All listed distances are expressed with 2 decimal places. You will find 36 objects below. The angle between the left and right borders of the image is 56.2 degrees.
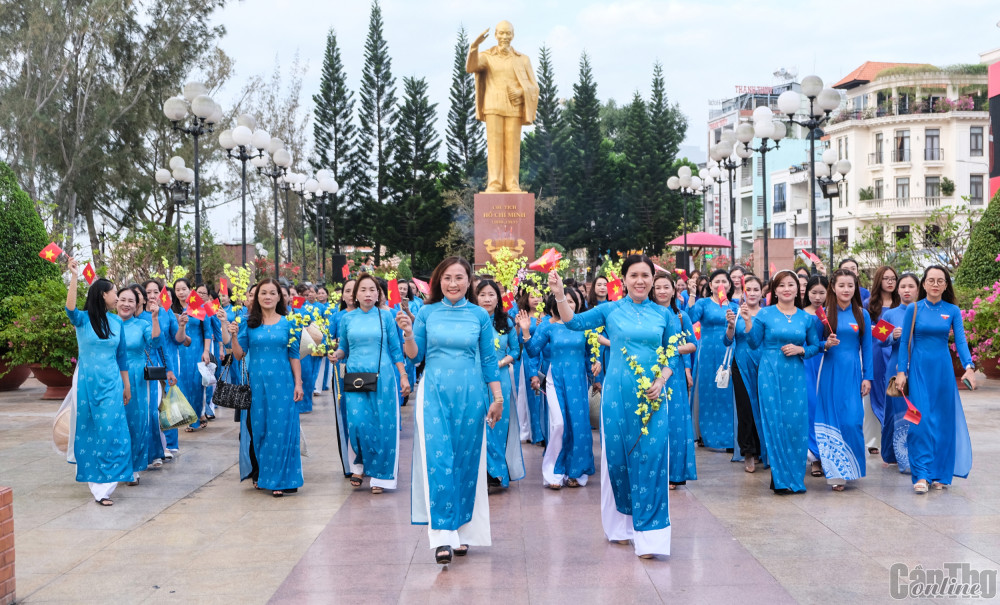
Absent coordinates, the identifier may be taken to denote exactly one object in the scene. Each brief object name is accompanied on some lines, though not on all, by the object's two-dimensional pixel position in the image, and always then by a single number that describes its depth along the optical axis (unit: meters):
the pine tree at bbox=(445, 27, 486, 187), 36.84
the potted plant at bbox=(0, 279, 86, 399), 11.70
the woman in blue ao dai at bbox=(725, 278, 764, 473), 7.09
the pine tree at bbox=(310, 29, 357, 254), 36.69
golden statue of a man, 16.06
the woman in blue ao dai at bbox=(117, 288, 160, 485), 6.55
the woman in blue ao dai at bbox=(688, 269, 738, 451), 8.00
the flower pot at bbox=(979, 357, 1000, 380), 12.58
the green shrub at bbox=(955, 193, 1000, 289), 13.25
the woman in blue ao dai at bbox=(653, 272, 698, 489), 6.15
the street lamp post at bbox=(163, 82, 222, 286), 12.42
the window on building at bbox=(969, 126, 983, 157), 41.72
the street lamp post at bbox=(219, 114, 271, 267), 14.27
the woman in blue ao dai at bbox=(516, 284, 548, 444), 7.13
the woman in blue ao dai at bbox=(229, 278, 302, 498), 6.42
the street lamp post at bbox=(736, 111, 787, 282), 13.85
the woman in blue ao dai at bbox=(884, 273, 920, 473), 6.96
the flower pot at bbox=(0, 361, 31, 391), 13.15
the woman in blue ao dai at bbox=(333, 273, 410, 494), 6.54
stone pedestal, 15.84
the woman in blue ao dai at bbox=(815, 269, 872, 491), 6.38
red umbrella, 24.50
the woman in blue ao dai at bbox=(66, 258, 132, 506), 6.15
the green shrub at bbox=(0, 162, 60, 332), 12.98
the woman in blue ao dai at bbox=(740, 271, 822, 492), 6.15
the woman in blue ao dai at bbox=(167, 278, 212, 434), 9.64
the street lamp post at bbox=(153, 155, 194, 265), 17.77
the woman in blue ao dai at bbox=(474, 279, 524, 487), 6.42
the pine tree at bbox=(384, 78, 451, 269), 36.78
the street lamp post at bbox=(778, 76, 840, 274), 12.13
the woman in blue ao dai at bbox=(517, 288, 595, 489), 6.62
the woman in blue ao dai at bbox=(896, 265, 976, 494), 6.27
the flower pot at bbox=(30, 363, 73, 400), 12.16
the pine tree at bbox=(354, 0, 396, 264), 36.91
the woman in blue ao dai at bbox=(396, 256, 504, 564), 4.62
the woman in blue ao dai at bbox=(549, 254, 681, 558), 4.68
